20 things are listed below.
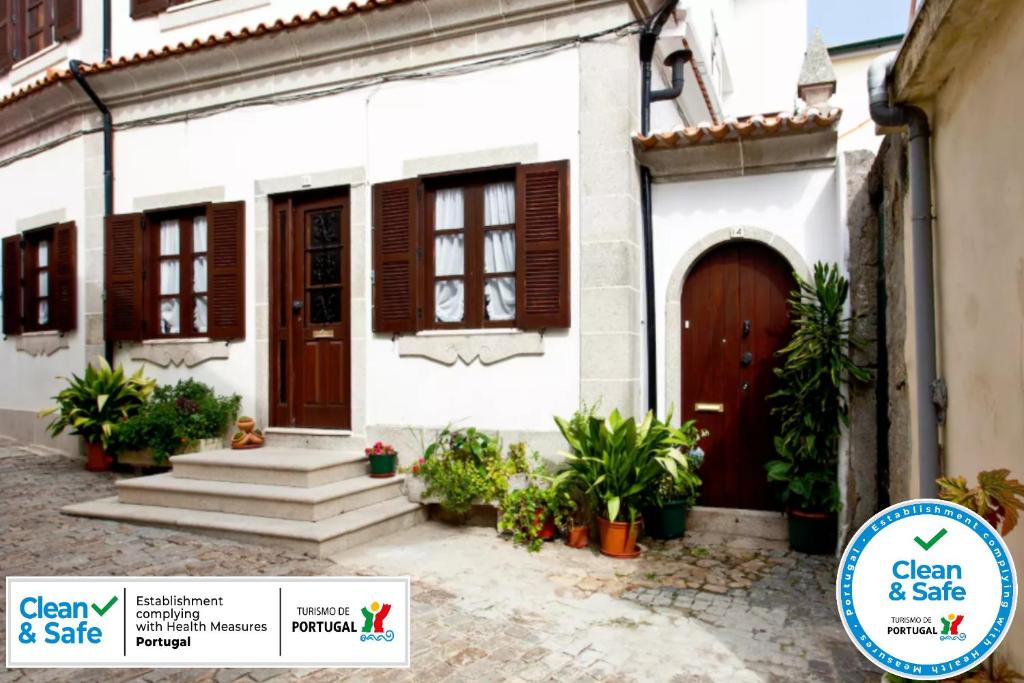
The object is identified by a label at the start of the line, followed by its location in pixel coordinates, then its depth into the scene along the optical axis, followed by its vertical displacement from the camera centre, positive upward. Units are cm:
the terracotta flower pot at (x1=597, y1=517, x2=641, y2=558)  538 -142
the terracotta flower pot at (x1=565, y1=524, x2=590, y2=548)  564 -147
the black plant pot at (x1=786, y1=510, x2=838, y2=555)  541 -139
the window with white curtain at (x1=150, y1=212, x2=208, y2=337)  804 +99
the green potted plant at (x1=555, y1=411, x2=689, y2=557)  538 -85
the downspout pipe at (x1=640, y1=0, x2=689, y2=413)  621 +110
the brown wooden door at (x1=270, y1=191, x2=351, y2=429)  723 +47
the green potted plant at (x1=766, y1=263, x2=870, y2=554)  537 -48
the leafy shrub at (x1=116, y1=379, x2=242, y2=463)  727 -64
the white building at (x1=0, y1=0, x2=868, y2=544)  601 +135
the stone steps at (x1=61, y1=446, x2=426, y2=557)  554 -124
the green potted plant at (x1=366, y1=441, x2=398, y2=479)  645 -96
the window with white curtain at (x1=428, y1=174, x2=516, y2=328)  647 +97
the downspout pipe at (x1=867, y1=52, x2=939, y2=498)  348 +52
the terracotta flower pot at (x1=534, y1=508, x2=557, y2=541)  574 -140
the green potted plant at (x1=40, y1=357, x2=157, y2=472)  786 -50
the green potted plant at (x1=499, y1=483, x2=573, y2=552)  571 -129
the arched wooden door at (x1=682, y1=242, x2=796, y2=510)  597 -5
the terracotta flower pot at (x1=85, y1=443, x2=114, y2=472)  808 -114
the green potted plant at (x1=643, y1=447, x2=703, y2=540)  576 -125
